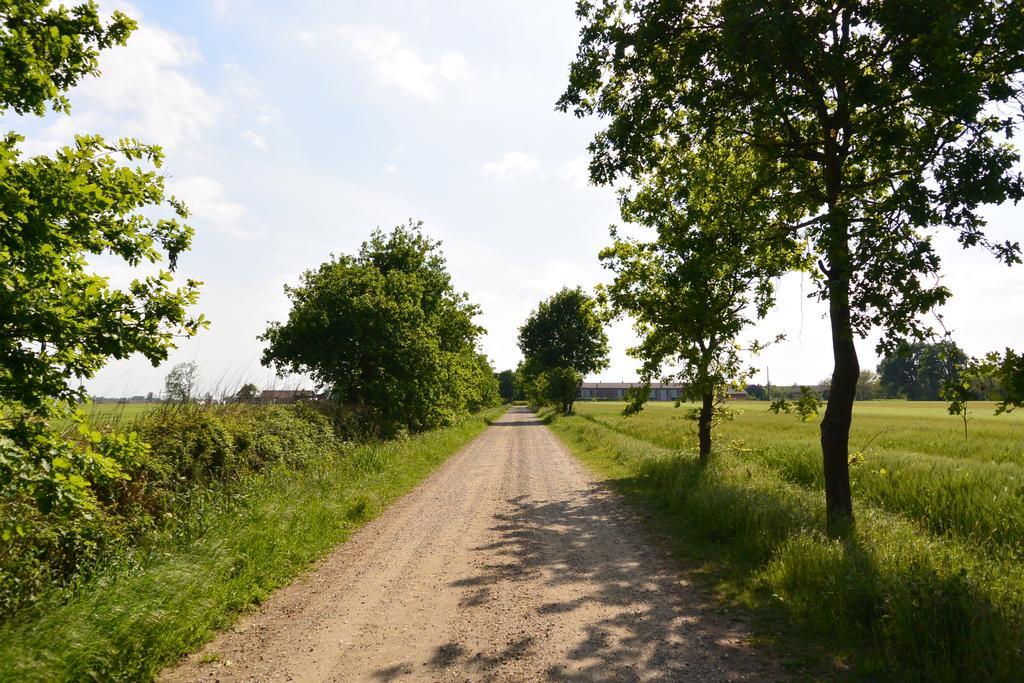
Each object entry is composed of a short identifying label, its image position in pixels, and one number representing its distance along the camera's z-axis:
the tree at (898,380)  112.19
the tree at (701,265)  8.27
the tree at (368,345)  21.09
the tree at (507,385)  150.00
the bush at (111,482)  4.62
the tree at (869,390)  124.36
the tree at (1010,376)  5.83
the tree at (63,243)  4.25
